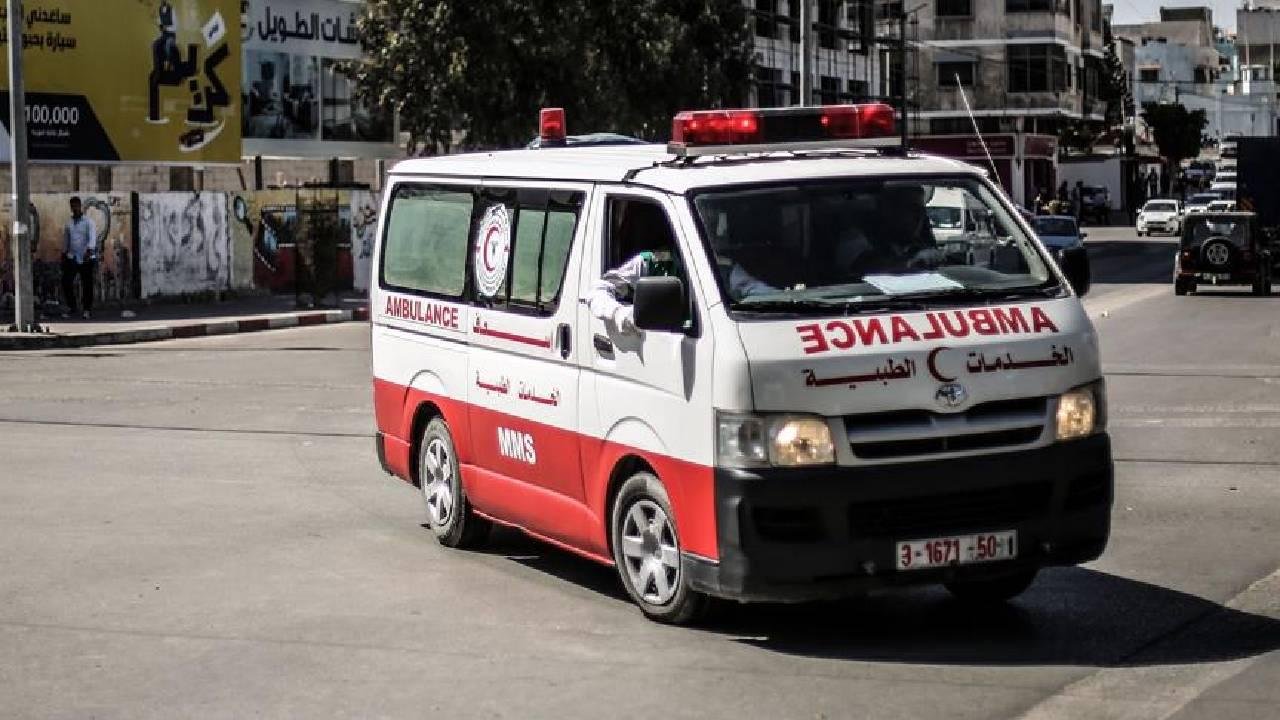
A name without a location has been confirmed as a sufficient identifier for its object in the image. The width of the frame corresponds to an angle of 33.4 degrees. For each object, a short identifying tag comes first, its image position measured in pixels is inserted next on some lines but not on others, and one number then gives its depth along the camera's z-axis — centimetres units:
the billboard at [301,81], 4828
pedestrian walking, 3269
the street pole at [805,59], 4591
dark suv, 3869
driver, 889
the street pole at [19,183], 2914
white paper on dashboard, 872
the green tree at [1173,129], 14212
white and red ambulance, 827
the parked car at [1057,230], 4253
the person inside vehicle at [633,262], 904
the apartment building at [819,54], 6912
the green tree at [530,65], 4238
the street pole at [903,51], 5804
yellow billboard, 3950
